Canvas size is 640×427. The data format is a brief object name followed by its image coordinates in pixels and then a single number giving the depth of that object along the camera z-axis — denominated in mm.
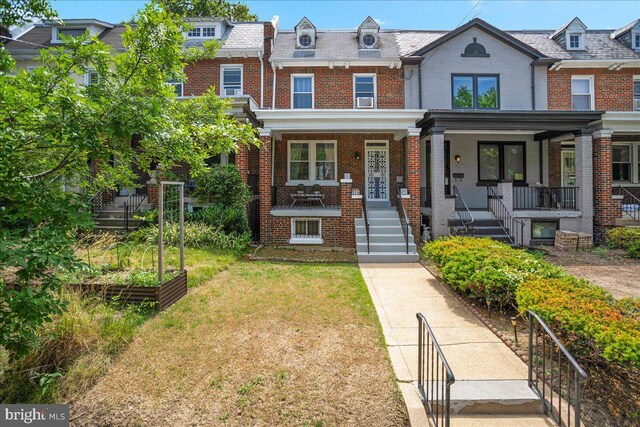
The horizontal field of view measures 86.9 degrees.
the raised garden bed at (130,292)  5594
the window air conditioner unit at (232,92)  14758
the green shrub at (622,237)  10578
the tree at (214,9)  24062
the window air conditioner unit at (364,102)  14258
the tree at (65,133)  3141
